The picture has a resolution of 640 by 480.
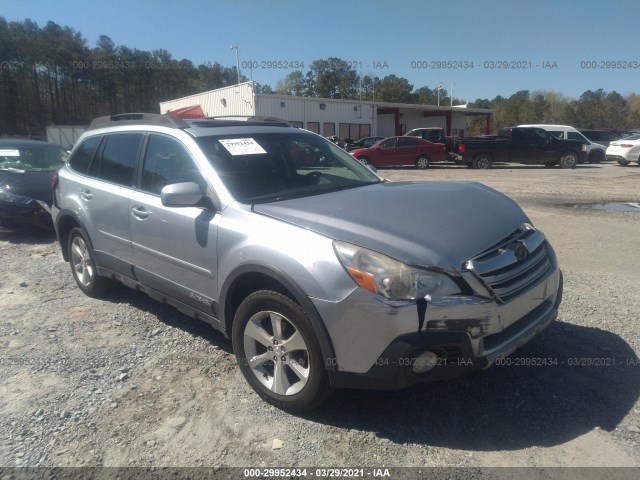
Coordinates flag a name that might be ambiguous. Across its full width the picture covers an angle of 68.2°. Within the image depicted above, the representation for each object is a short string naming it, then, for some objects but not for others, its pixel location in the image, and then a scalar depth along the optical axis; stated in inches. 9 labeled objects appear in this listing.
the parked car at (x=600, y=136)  1135.9
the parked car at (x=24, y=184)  297.7
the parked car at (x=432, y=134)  999.2
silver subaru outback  96.4
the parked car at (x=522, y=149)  892.0
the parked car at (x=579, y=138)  921.5
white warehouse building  1123.3
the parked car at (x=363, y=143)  914.7
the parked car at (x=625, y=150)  879.1
